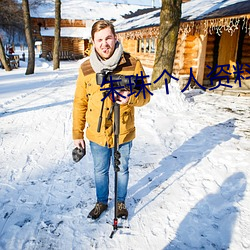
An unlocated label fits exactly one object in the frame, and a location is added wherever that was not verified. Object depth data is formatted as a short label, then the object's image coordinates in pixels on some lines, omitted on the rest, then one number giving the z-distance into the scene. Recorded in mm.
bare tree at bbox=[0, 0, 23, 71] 27094
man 1921
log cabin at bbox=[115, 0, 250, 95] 8631
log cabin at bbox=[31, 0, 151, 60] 31203
